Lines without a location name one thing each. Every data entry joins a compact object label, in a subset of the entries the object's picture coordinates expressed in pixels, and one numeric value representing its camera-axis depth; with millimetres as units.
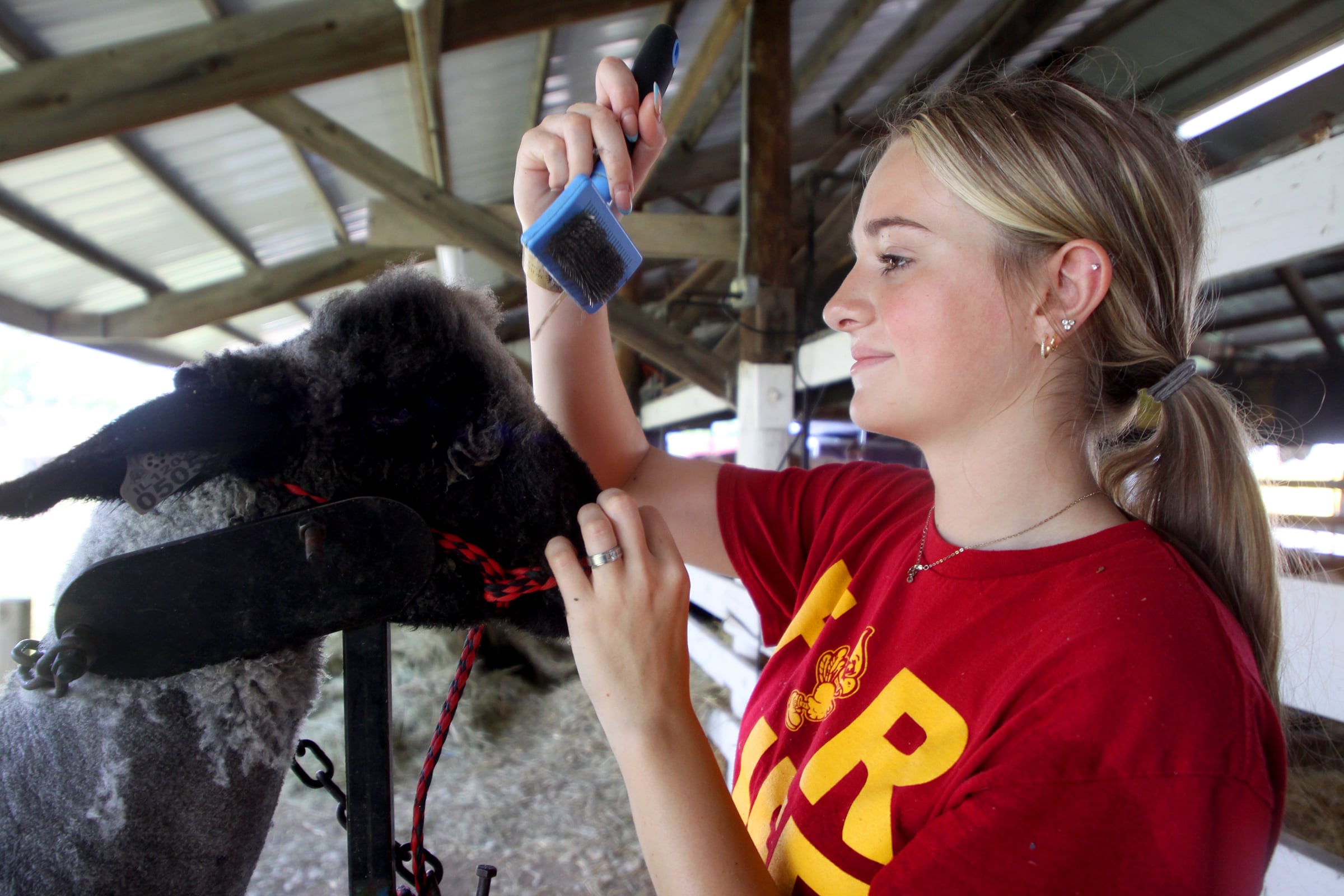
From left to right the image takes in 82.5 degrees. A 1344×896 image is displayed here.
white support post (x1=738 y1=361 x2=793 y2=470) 3221
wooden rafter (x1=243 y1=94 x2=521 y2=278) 3193
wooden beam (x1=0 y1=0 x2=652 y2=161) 2057
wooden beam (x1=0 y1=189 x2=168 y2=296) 3424
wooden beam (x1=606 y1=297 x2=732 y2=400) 3715
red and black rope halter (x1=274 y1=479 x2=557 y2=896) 683
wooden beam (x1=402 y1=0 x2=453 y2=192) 2375
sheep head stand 668
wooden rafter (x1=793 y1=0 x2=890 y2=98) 3938
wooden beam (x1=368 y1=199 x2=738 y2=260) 3277
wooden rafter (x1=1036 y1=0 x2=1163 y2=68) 4125
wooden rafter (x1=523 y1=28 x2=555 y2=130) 3484
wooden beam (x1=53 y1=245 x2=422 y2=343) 4988
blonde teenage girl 593
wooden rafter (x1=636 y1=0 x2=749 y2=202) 2928
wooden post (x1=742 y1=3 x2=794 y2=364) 3264
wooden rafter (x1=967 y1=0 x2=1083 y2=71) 4156
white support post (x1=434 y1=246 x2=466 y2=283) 4238
